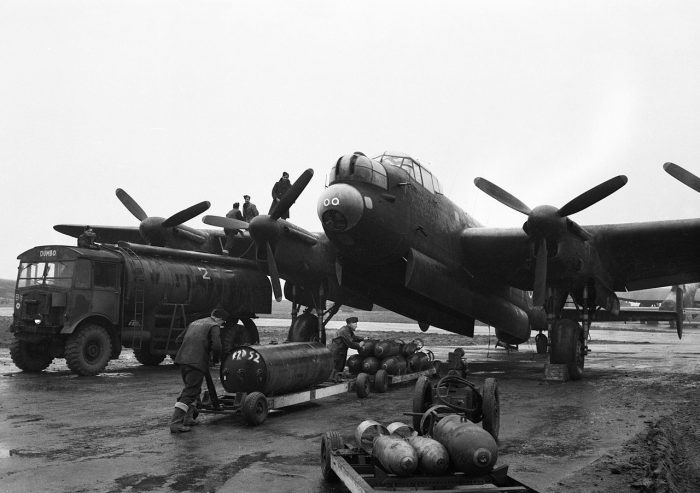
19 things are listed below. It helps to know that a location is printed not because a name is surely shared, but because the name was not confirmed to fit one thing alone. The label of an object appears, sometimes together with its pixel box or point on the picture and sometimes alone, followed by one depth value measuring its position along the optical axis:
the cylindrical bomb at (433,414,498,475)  5.55
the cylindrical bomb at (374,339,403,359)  14.93
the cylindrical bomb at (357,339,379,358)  14.90
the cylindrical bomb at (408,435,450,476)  5.60
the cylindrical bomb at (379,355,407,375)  14.63
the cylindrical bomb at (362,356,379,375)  14.68
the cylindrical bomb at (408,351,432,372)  15.52
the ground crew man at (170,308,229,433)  9.56
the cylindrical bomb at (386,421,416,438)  6.61
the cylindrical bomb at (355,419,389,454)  6.70
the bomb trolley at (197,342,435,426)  10.11
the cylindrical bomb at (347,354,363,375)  14.82
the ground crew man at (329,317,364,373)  14.56
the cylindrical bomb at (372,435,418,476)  5.51
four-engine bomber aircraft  15.79
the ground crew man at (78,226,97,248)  17.58
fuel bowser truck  16.23
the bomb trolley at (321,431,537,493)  5.36
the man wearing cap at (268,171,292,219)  19.03
